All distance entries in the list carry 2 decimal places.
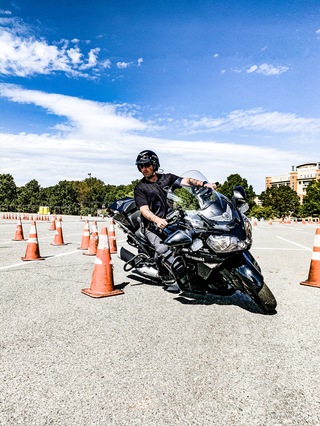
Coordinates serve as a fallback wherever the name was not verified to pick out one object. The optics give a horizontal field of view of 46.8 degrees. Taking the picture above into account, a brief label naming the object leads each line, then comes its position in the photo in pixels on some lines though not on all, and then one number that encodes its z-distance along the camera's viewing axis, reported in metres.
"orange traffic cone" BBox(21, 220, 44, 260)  8.46
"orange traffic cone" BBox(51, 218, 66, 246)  11.90
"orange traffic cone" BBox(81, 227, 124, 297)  5.36
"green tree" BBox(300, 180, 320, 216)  84.12
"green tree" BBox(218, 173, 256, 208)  89.50
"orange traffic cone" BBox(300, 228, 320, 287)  6.35
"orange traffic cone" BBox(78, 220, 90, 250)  10.89
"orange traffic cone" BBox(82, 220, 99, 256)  9.81
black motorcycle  4.18
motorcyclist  5.13
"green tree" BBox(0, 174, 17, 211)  98.12
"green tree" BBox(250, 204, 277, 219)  92.38
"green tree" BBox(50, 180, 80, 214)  90.46
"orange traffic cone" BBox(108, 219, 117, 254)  10.47
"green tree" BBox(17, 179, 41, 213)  94.56
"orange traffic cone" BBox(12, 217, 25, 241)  13.37
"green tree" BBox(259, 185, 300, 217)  105.94
